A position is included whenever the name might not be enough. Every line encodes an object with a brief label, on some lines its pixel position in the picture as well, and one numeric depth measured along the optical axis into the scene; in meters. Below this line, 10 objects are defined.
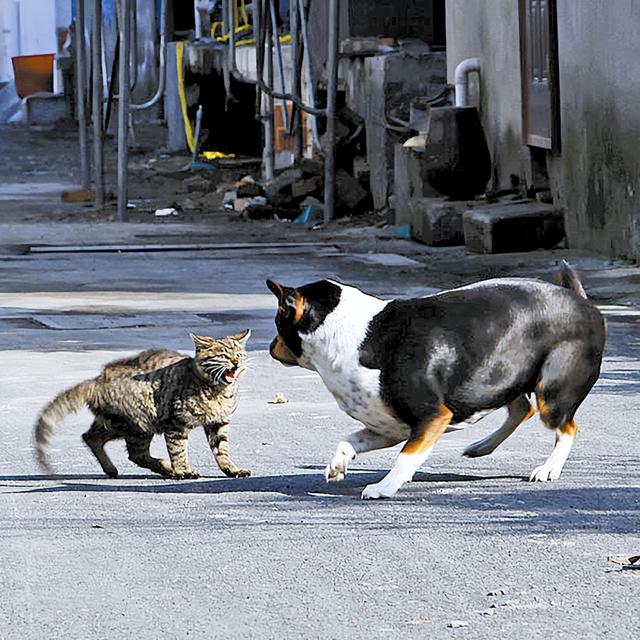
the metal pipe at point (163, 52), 26.49
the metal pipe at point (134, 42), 27.06
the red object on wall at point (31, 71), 38.94
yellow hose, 32.50
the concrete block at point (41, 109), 38.06
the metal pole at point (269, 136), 25.23
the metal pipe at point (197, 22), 31.86
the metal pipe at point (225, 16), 27.07
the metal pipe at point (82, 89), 25.55
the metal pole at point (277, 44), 23.41
